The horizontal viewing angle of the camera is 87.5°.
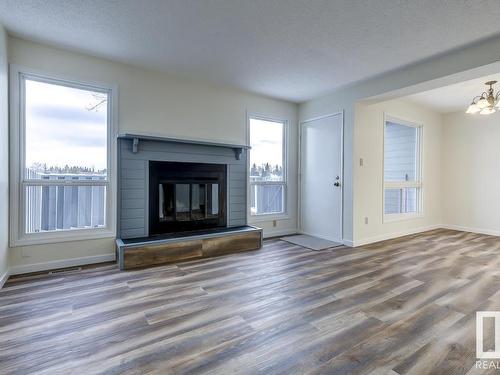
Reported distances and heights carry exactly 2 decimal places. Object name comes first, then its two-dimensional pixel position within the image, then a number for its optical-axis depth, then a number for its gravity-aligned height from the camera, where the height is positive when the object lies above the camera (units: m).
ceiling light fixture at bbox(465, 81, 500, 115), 3.55 +1.15
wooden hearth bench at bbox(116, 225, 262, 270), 3.04 -0.79
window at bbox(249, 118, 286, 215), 4.59 +0.35
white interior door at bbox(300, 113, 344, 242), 4.34 +0.17
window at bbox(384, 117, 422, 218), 4.87 +0.37
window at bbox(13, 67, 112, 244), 2.87 +0.30
